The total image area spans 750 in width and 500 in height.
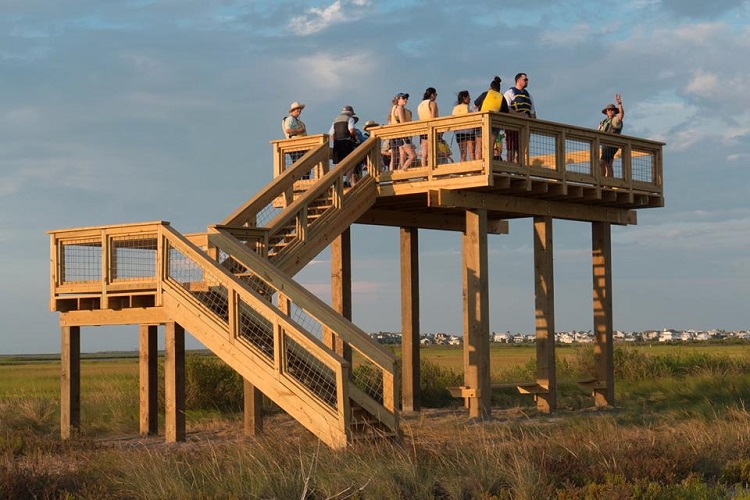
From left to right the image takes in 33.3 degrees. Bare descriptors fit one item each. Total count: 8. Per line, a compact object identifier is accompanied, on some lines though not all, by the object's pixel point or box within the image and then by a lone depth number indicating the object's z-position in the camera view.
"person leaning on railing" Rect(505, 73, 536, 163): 24.97
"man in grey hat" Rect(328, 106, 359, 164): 25.47
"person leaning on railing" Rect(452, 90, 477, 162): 23.66
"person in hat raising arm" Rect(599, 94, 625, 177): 26.97
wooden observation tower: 18.92
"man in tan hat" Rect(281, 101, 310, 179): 26.59
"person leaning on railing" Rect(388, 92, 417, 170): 24.53
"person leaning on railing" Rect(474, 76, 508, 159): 24.19
